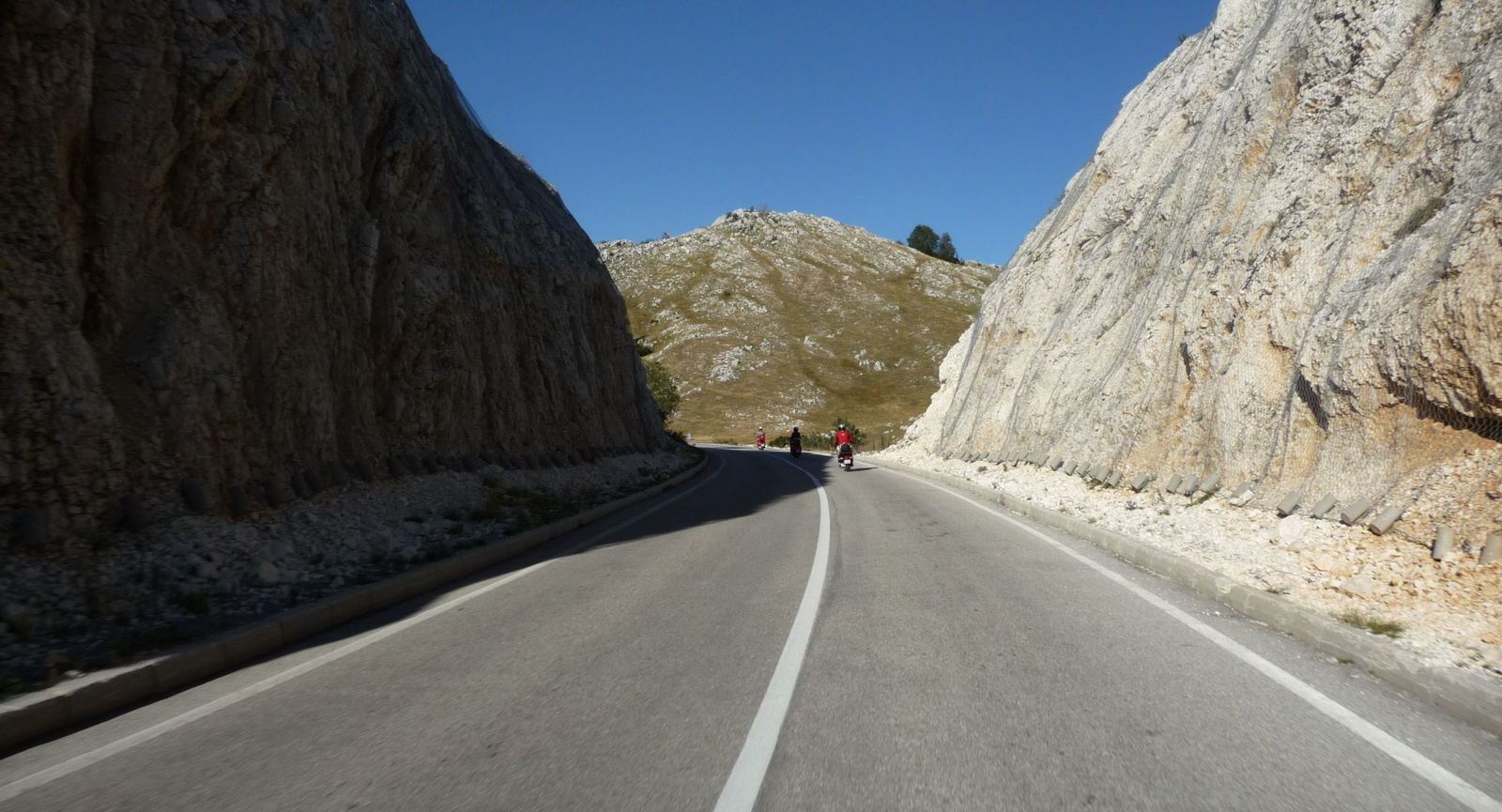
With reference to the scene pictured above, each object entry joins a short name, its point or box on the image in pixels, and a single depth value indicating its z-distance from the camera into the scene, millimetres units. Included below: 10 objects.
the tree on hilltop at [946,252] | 178000
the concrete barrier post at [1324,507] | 9953
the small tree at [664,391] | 60094
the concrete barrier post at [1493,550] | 7150
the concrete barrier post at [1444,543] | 7625
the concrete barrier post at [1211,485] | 13359
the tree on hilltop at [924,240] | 181500
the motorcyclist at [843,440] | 31828
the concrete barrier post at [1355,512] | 9227
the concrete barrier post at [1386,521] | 8647
